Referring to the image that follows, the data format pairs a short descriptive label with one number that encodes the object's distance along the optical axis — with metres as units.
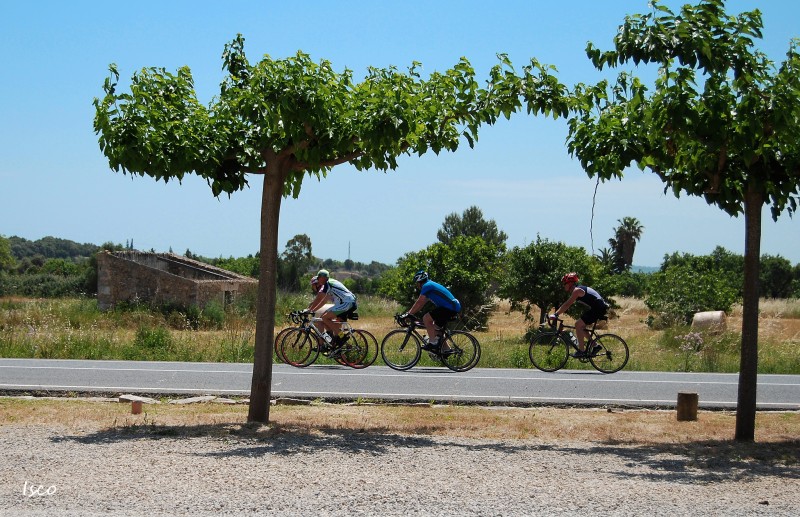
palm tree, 76.00
